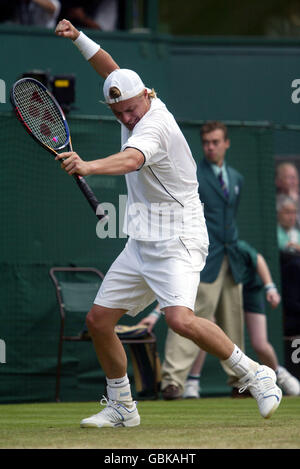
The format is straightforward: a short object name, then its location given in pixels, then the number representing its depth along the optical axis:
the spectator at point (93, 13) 12.02
